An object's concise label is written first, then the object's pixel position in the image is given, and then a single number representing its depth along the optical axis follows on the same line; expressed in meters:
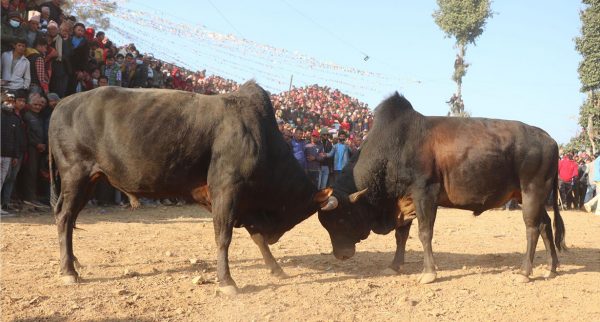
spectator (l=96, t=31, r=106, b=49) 14.39
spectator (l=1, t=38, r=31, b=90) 10.69
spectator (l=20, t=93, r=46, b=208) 10.68
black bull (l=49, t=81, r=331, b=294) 6.05
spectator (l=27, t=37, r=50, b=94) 11.09
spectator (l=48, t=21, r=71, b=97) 11.84
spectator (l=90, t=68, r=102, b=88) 12.39
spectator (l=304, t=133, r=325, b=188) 16.41
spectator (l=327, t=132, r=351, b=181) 16.17
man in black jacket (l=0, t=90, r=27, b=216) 10.09
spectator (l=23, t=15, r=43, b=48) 11.55
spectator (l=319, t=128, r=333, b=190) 16.55
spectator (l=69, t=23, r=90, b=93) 12.41
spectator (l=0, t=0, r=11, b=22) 11.50
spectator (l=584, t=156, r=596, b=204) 19.22
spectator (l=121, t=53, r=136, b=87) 14.07
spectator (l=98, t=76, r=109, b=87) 12.10
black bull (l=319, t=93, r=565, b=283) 7.38
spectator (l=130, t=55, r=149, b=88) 14.48
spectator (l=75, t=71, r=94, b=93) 12.19
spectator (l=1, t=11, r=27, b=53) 11.21
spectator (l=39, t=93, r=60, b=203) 10.94
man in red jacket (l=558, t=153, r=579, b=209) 20.34
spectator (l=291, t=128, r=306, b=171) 16.00
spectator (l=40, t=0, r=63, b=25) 13.43
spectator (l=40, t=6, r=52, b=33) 12.62
